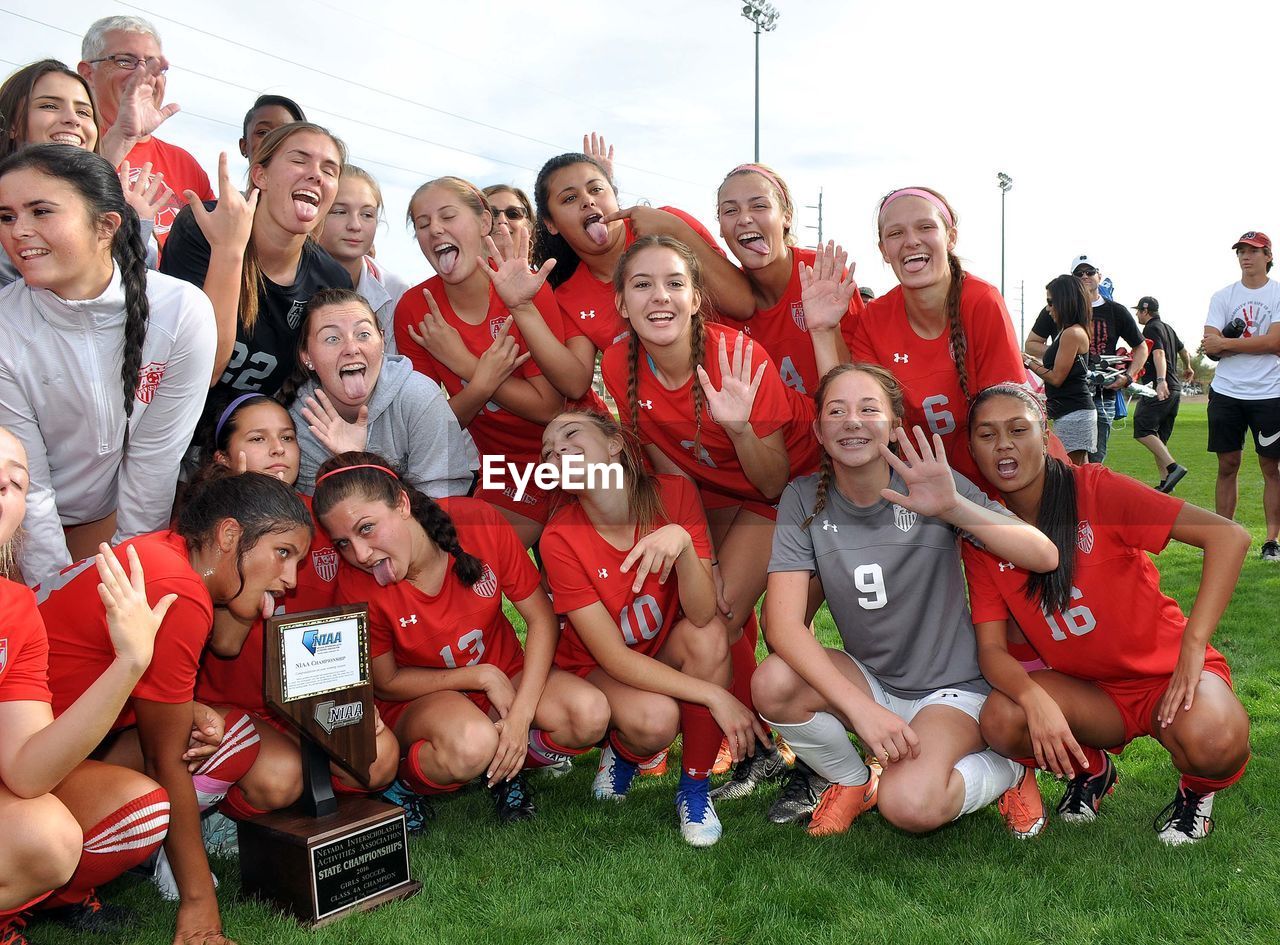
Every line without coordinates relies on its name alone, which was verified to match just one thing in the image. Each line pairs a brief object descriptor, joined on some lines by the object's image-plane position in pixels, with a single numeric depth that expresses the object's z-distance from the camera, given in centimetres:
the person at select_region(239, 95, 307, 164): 480
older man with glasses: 405
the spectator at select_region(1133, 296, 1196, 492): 1082
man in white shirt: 723
